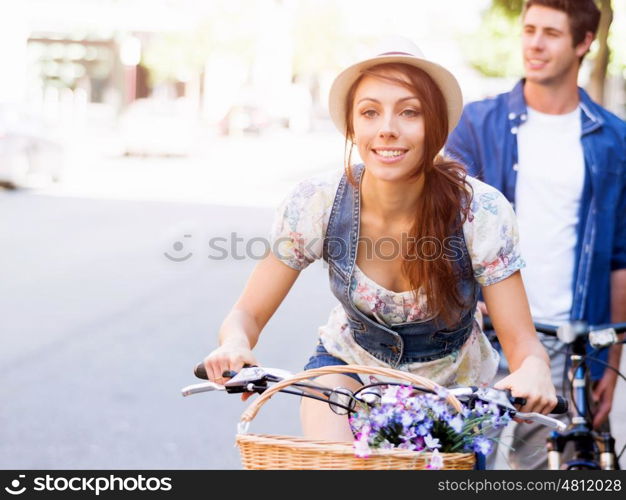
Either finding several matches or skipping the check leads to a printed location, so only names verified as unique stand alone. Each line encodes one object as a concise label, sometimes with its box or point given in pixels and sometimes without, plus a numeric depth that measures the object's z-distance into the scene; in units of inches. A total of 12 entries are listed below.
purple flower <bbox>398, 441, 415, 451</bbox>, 162.1
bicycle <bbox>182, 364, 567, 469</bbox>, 159.8
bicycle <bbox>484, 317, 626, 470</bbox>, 265.4
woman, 209.8
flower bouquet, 162.1
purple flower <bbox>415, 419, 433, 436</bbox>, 161.6
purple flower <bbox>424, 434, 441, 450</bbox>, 159.8
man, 307.3
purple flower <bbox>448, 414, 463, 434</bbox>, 161.8
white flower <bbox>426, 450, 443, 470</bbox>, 156.9
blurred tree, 549.6
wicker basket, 158.9
